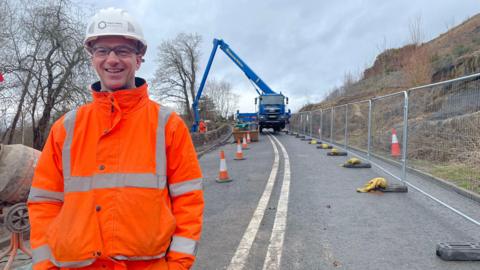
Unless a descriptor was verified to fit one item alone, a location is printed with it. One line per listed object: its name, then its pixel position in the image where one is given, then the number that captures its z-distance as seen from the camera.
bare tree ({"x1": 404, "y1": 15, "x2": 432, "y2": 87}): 18.70
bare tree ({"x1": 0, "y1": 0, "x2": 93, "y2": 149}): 13.55
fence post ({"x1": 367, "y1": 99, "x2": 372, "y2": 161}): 10.17
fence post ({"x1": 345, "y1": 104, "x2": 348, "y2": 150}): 14.21
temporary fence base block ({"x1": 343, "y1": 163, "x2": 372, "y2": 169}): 9.77
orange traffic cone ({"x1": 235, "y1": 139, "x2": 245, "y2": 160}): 12.73
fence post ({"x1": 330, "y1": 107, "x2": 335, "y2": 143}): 17.03
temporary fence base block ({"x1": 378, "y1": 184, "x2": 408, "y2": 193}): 6.73
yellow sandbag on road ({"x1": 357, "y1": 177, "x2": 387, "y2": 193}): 6.81
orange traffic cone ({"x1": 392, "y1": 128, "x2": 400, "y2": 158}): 8.16
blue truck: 29.22
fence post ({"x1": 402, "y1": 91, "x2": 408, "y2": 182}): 7.02
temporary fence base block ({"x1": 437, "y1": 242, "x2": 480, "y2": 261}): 3.60
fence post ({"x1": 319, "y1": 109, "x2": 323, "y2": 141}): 19.78
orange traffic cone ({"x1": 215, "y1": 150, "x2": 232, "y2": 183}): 8.30
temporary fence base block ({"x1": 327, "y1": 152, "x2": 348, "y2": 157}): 12.71
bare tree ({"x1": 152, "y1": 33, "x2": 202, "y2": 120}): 58.78
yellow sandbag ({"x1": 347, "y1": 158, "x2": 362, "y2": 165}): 9.94
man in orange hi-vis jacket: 1.72
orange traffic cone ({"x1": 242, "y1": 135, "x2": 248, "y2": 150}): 17.81
